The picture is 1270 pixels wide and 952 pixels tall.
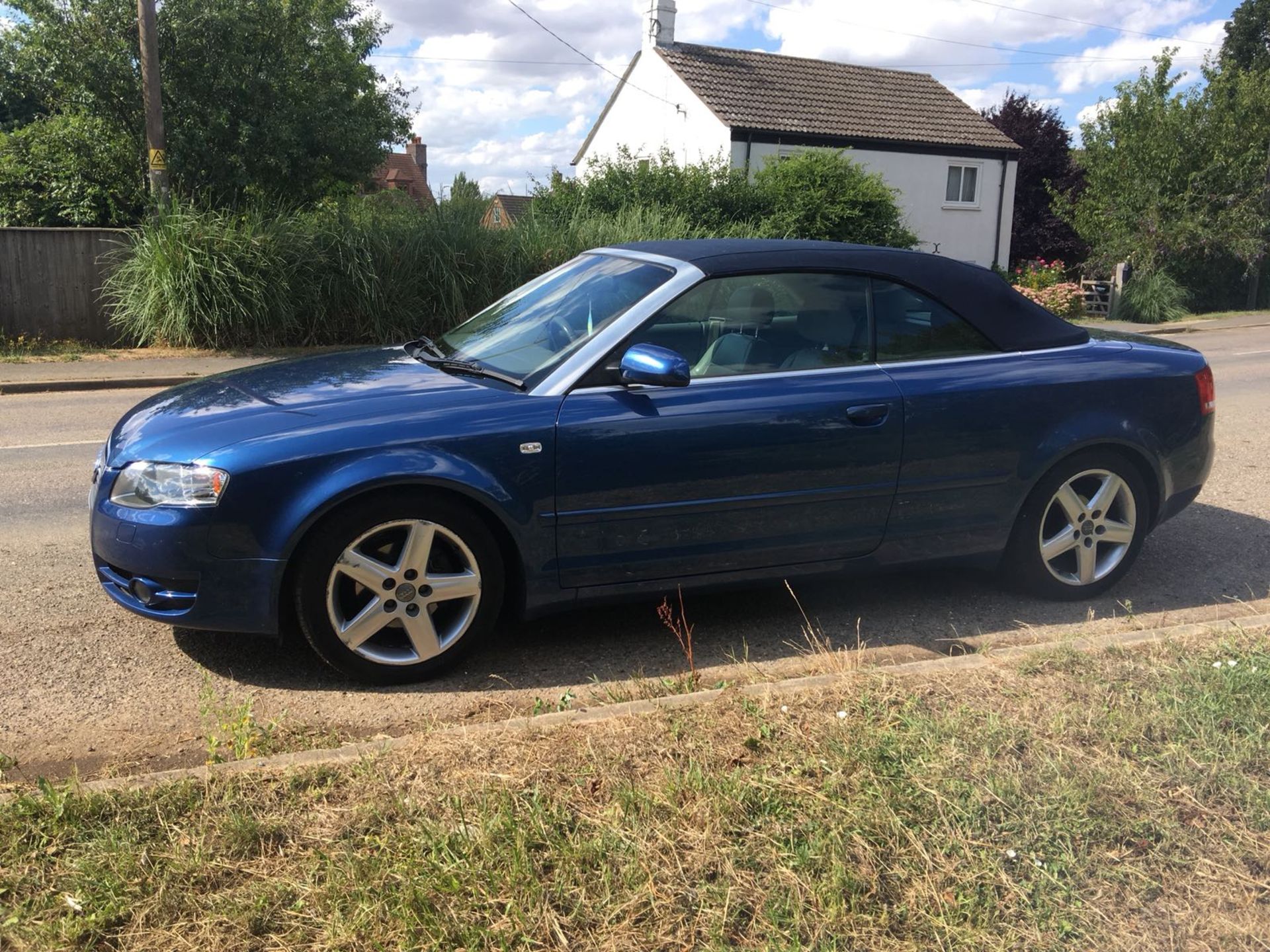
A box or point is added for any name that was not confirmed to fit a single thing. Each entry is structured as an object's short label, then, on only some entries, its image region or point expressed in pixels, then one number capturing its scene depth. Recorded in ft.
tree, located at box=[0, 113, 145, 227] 57.67
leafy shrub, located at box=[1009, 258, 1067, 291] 88.84
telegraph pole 48.93
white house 93.66
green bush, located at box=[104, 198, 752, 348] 49.60
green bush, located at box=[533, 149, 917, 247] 68.74
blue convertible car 12.14
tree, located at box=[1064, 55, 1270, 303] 89.04
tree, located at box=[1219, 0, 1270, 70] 176.14
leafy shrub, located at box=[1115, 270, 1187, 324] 85.71
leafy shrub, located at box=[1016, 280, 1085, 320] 83.15
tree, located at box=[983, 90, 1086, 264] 128.77
